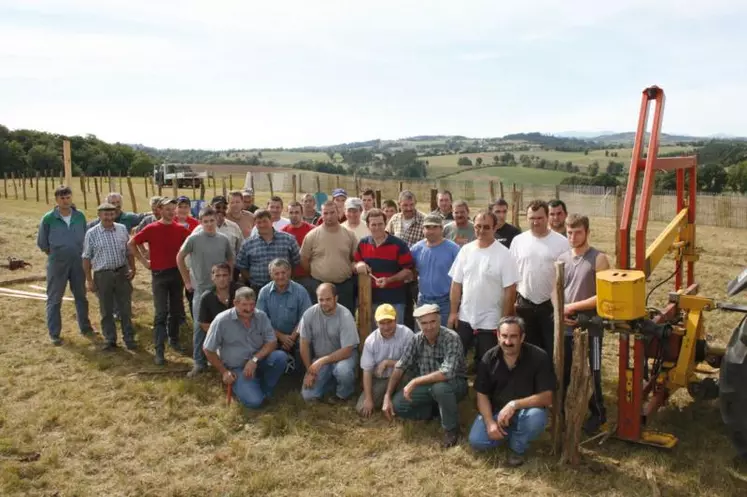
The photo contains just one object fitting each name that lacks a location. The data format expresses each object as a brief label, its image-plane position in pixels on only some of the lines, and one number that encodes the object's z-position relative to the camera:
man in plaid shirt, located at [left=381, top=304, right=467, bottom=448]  4.88
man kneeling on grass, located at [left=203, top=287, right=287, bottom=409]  5.62
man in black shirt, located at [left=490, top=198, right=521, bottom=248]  6.57
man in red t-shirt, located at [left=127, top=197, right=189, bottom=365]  6.82
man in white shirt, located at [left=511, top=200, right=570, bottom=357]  5.04
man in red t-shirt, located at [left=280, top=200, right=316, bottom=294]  6.93
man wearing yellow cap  5.35
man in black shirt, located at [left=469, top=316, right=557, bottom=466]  4.41
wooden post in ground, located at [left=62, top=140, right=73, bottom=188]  11.36
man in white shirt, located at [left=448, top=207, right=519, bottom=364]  5.07
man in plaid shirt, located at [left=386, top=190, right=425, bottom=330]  6.77
